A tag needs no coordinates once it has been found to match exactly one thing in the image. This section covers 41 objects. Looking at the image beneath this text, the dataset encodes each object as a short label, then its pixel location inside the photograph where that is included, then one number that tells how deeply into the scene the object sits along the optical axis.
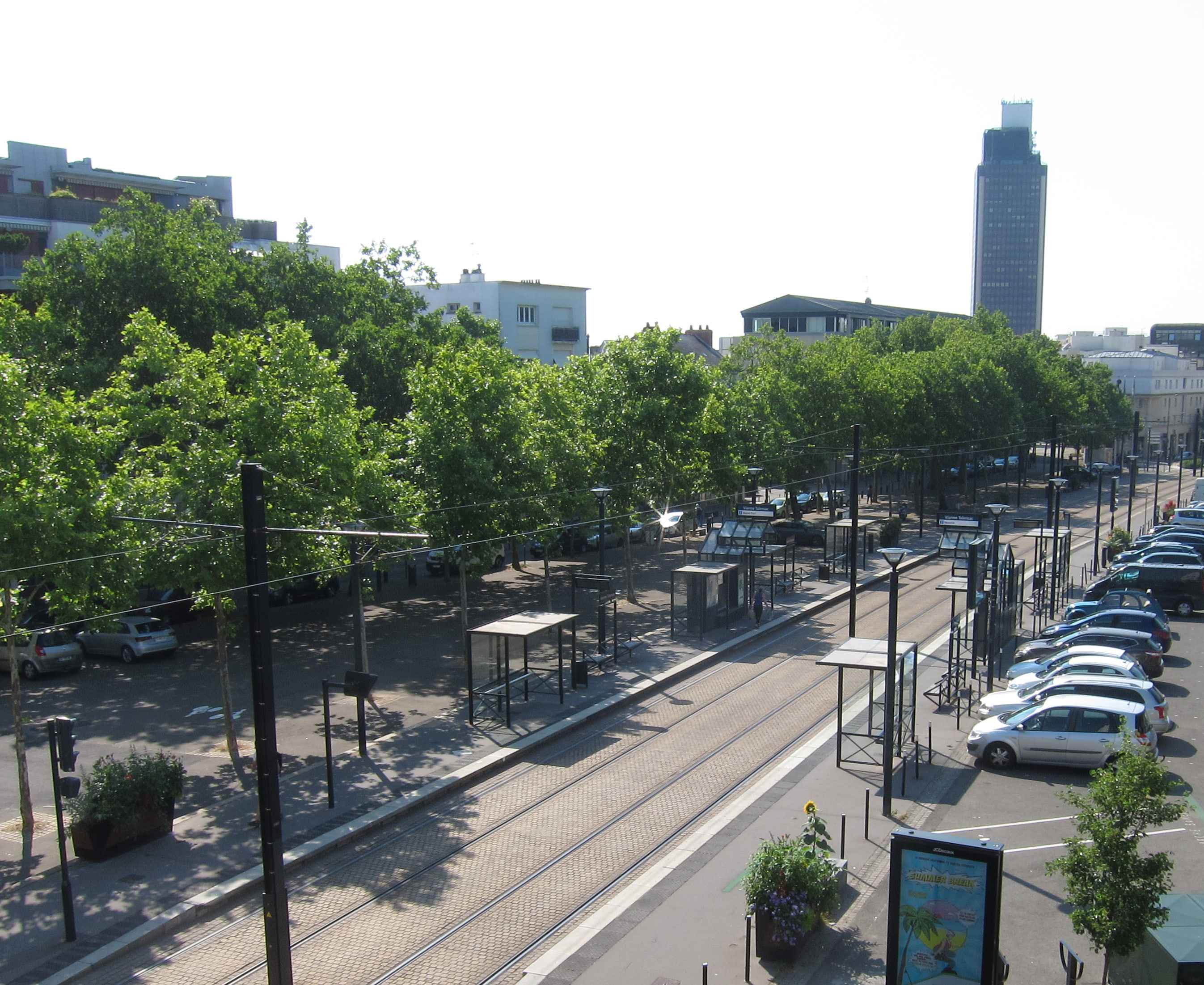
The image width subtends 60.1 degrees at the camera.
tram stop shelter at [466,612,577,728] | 23.44
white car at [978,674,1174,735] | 20.62
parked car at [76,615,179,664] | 29.84
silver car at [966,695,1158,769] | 18.91
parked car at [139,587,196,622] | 33.66
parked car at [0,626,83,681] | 28.20
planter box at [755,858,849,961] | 12.34
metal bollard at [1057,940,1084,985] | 10.85
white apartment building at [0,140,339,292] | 50.16
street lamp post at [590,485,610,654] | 28.75
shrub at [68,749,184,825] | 16.25
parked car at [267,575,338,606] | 35.41
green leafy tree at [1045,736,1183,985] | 10.14
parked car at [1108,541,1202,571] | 38.16
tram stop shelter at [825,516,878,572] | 45.00
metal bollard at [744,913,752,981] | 11.88
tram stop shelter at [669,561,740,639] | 32.31
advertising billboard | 11.05
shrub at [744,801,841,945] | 12.26
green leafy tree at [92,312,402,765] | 19.50
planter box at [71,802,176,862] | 16.22
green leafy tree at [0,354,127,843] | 16.19
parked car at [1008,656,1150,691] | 22.36
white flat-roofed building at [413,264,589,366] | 74.62
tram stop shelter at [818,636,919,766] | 19.66
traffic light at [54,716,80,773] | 14.07
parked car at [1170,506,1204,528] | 50.06
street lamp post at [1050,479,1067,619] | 34.25
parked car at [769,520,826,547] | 51.50
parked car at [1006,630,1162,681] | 25.31
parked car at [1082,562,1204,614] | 34.81
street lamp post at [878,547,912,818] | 17.17
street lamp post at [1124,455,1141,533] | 51.79
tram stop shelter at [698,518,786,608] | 35.44
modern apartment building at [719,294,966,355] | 99.25
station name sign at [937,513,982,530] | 37.91
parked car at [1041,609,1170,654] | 28.43
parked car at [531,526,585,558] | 45.03
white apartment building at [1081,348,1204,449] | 116.62
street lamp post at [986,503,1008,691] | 25.11
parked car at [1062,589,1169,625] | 30.39
